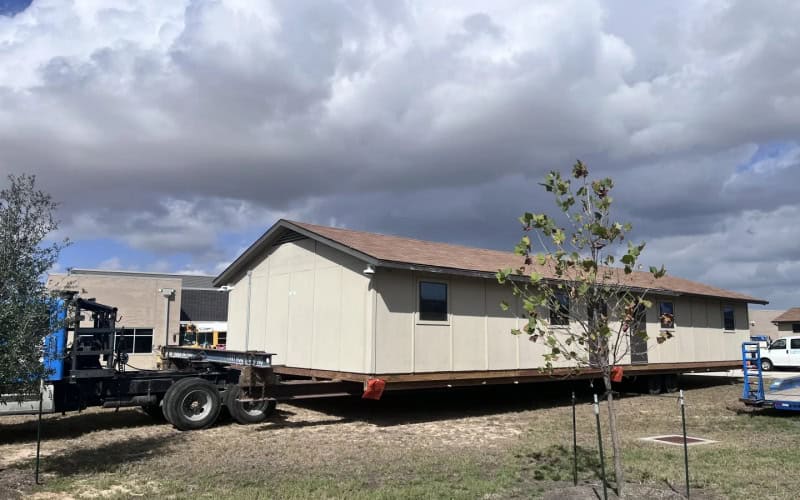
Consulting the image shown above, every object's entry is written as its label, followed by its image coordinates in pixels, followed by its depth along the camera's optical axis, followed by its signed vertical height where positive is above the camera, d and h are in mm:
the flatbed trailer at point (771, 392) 14062 -1010
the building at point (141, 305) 35031 +2139
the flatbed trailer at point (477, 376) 13547 -709
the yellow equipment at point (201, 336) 34219 +456
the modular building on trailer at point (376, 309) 13547 +809
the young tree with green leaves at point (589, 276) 6598 +722
